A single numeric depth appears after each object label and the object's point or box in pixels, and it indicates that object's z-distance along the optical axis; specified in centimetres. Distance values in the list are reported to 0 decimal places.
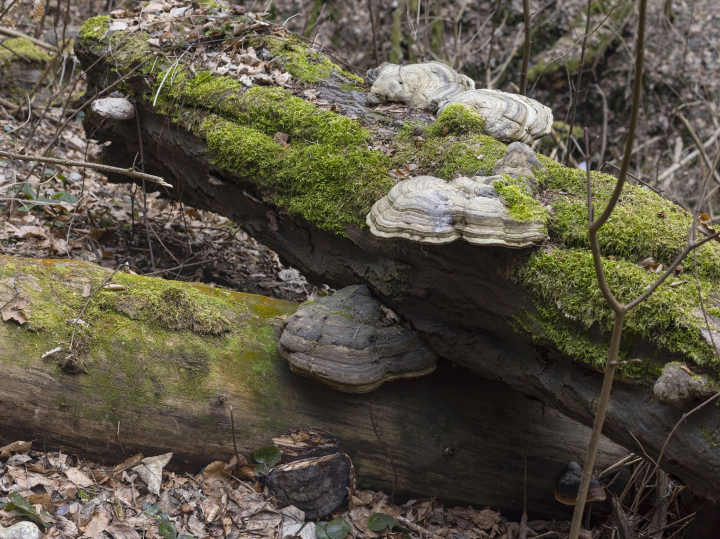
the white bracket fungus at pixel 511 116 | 404
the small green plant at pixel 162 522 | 342
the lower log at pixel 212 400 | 367
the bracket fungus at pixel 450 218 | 287
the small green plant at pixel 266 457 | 392
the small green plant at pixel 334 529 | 369
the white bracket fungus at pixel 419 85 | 460
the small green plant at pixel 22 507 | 309
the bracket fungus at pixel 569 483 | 414
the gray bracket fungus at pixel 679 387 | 257
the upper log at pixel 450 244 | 288
